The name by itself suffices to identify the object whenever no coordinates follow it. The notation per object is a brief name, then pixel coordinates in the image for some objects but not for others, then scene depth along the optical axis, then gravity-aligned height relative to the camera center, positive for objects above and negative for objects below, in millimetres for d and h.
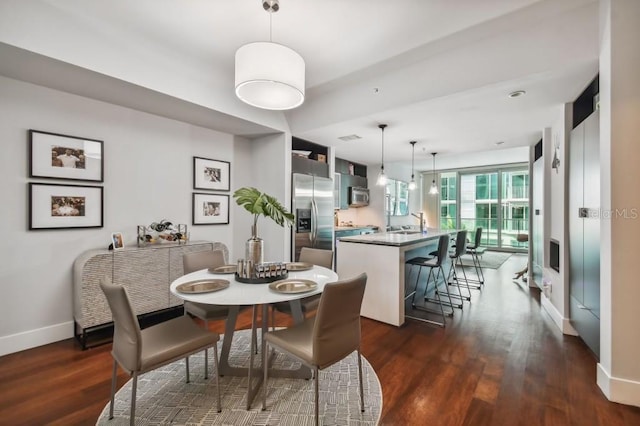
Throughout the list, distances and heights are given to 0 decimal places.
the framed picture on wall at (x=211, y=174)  3865 +545
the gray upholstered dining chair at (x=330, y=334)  1560 -732
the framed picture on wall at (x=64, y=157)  2633 +544
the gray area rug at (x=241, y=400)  1725 -1256
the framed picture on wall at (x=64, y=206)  2641 +59
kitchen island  3137 -636
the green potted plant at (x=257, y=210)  2078 +19
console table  2598 -658
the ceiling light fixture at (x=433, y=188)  5488 +488
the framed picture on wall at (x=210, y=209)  3880 +49
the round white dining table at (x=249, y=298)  1704 -519
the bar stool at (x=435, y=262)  3369 -602
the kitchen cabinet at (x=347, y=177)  6069 +810
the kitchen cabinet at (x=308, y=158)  4453 +903
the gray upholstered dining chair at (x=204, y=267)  2270 -517
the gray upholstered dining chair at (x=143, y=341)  1515 -785
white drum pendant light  1844 +972
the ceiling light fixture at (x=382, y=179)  4216 +506
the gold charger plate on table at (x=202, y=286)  1833 -500
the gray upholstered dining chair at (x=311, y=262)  2400 -504
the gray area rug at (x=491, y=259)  6551 -1181
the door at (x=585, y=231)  2246 -153
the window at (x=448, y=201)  9328 +402
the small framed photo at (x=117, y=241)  2898 -296
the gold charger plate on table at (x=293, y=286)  1857 -500
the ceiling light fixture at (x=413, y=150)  4801 +1184
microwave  6262 +375
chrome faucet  4479 -160
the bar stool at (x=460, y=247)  4055 -506
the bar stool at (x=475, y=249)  5288 -700
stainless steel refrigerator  4336 +11
